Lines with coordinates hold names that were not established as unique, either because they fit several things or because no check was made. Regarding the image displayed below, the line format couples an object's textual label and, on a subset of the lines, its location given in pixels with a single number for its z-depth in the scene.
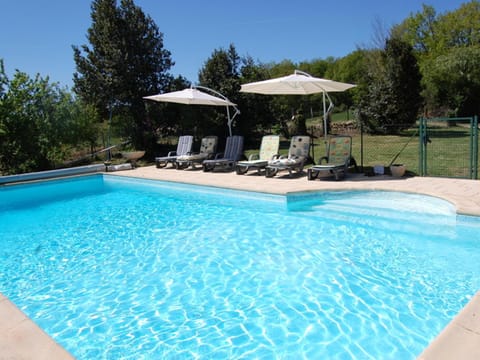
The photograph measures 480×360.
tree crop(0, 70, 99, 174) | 14.01
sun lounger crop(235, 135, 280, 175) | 11.02
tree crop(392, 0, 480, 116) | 26.12
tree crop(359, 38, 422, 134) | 19.05
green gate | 8.22
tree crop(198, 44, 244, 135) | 16.50
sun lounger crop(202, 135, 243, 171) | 12.42
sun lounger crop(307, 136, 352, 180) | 9.24
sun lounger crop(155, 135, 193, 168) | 14.09
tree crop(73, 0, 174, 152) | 16.44
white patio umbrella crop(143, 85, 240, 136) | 12.27
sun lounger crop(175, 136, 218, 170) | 13.29
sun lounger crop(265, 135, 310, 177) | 10.21
